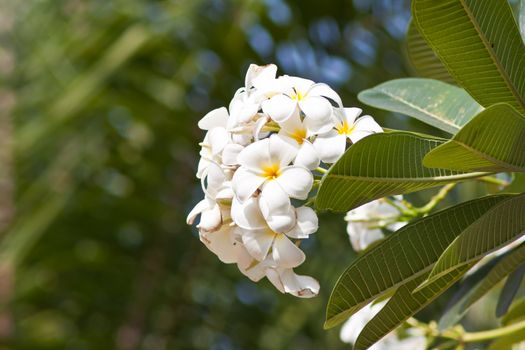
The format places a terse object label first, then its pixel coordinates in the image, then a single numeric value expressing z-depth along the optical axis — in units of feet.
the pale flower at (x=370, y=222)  5.18
